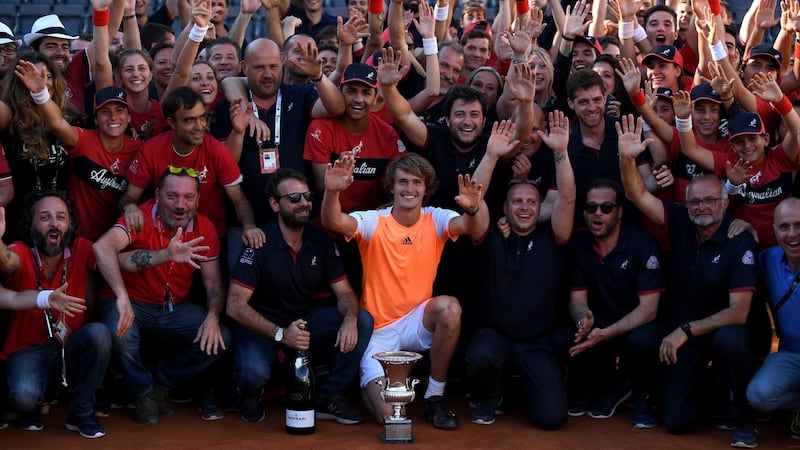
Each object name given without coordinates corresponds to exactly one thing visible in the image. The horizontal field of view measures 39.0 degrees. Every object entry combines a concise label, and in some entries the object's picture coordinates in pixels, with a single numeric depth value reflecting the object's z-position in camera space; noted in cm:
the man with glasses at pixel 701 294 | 795
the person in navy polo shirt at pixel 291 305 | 821
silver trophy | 768
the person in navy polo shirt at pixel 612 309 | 827
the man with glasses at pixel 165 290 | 813
